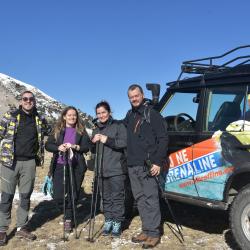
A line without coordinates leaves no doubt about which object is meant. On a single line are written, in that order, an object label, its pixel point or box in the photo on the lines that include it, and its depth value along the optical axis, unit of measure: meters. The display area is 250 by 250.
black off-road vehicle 3.57
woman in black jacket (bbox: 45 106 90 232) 4.41
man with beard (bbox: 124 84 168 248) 3.82
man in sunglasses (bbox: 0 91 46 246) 4.14
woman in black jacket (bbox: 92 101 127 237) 4.26
